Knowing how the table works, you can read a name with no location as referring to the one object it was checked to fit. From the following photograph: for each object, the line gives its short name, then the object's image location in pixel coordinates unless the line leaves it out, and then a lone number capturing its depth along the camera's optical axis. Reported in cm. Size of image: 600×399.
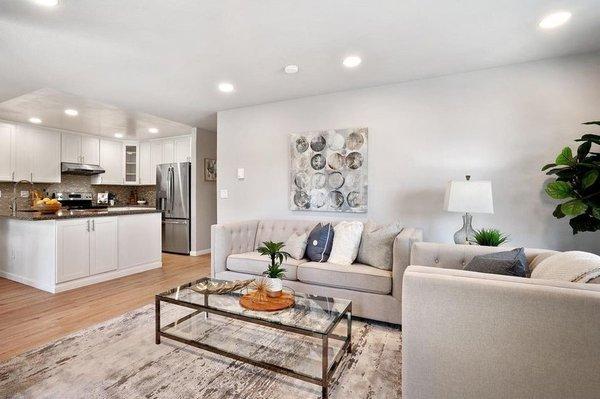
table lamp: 237
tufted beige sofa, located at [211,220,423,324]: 238
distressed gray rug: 163
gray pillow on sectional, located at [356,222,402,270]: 259
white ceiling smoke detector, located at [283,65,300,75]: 274
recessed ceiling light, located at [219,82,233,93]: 321
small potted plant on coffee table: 197
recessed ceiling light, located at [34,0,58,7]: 179
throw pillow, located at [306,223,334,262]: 284
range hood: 530
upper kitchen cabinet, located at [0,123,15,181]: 460
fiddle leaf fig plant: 199
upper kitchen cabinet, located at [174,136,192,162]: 580
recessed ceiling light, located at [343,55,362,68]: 256
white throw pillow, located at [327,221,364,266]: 275
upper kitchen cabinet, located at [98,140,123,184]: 596
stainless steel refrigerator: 545
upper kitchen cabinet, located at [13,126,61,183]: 479
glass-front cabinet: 630
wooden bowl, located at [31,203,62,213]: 370
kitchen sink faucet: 492
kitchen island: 328
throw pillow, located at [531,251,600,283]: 122
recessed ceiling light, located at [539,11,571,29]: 197
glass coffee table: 161
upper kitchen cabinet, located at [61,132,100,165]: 538
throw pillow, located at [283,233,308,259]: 294
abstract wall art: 331
